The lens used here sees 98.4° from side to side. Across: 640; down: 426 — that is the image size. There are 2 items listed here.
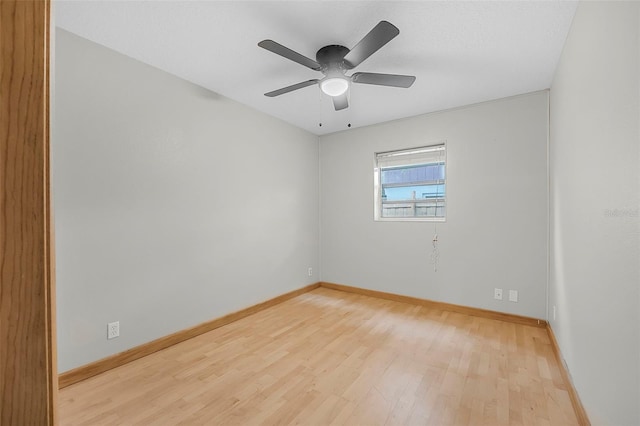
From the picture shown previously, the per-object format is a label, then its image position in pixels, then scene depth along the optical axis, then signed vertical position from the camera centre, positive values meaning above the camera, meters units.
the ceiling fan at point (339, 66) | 1.67 +1.00
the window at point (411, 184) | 3.39 +0.39
